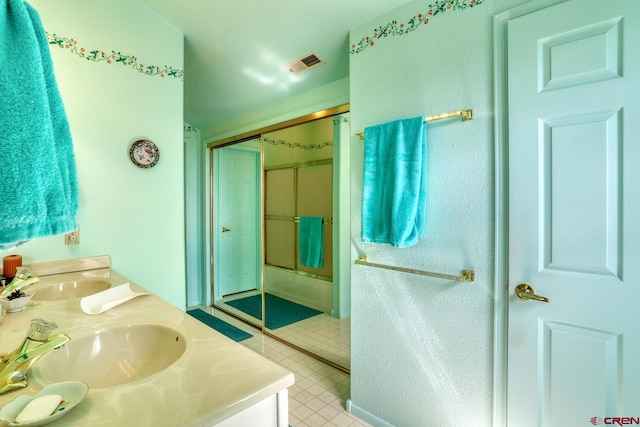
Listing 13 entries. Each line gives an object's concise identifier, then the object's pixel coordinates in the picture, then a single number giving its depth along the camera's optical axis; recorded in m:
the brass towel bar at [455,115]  1.35
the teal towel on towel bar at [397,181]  1.45
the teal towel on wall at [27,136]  0.53
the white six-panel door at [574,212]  1.03
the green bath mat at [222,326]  2.99
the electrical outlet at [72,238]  1.79
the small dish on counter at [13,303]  1.18
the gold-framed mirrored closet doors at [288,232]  3.12
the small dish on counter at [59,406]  0.59
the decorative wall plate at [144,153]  1.99
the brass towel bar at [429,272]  1.37
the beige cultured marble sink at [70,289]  1.54
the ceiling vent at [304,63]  2.14
